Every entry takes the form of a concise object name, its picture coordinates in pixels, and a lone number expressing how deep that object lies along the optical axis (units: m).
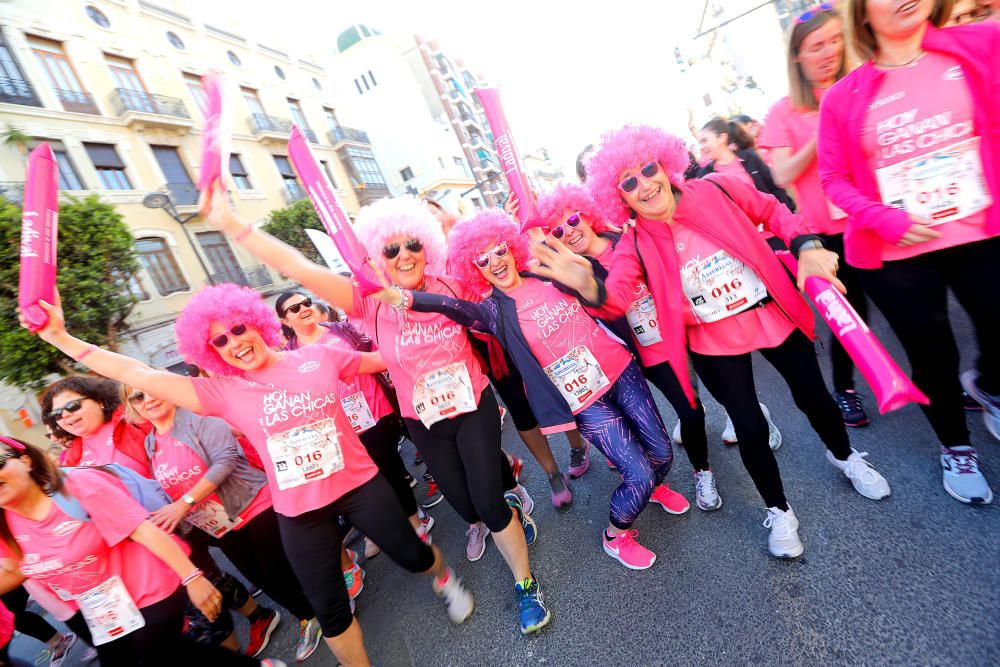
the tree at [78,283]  9.76
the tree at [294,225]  18.97
